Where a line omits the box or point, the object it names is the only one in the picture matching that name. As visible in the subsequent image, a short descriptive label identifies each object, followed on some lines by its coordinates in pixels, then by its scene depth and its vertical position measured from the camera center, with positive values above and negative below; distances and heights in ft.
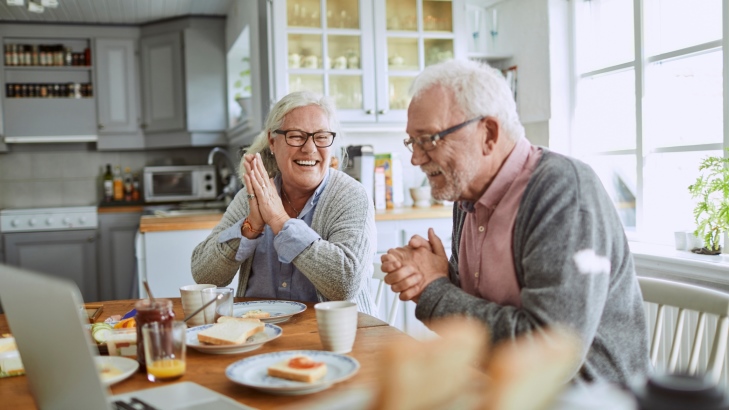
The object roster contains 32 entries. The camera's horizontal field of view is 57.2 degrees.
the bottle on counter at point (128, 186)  19.28 +0.00
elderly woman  5.98 -0.44
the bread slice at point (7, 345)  4.25 -1.00
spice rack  17.90 +2.78
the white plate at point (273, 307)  5.41 -1.04
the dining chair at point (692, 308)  4.29 -0.94
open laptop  2.58 -0.71
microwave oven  18.47 +0.06
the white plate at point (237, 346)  4.20 -1.02
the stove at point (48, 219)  16.90 -0.79
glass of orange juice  3.65 -0.90
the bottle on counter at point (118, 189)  19.11 -0.08
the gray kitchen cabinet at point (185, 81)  18.02 +2.82
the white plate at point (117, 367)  3.61 -1.04
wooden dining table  3.43 -1.09
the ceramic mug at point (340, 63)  12.72 +2.23
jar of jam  3.73 -0.71
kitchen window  9.04 +1.07
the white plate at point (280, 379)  3.37 -1.03
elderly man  3.85 -0.40
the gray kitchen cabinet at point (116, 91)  18.39 +2.63
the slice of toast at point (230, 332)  4.21 -0.96
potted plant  7.66 -0.40
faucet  15.43 -0.07
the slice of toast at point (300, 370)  3.41 -0.98
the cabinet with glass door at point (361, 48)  12.46 +2.53
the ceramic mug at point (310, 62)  12.57 +2.24
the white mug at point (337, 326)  4.05 -0.89
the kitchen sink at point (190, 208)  16.79 -0.61
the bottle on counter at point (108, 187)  19.07 -0.01
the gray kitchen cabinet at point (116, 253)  17.57 -1.74
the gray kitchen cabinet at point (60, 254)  16.97 -1.69
